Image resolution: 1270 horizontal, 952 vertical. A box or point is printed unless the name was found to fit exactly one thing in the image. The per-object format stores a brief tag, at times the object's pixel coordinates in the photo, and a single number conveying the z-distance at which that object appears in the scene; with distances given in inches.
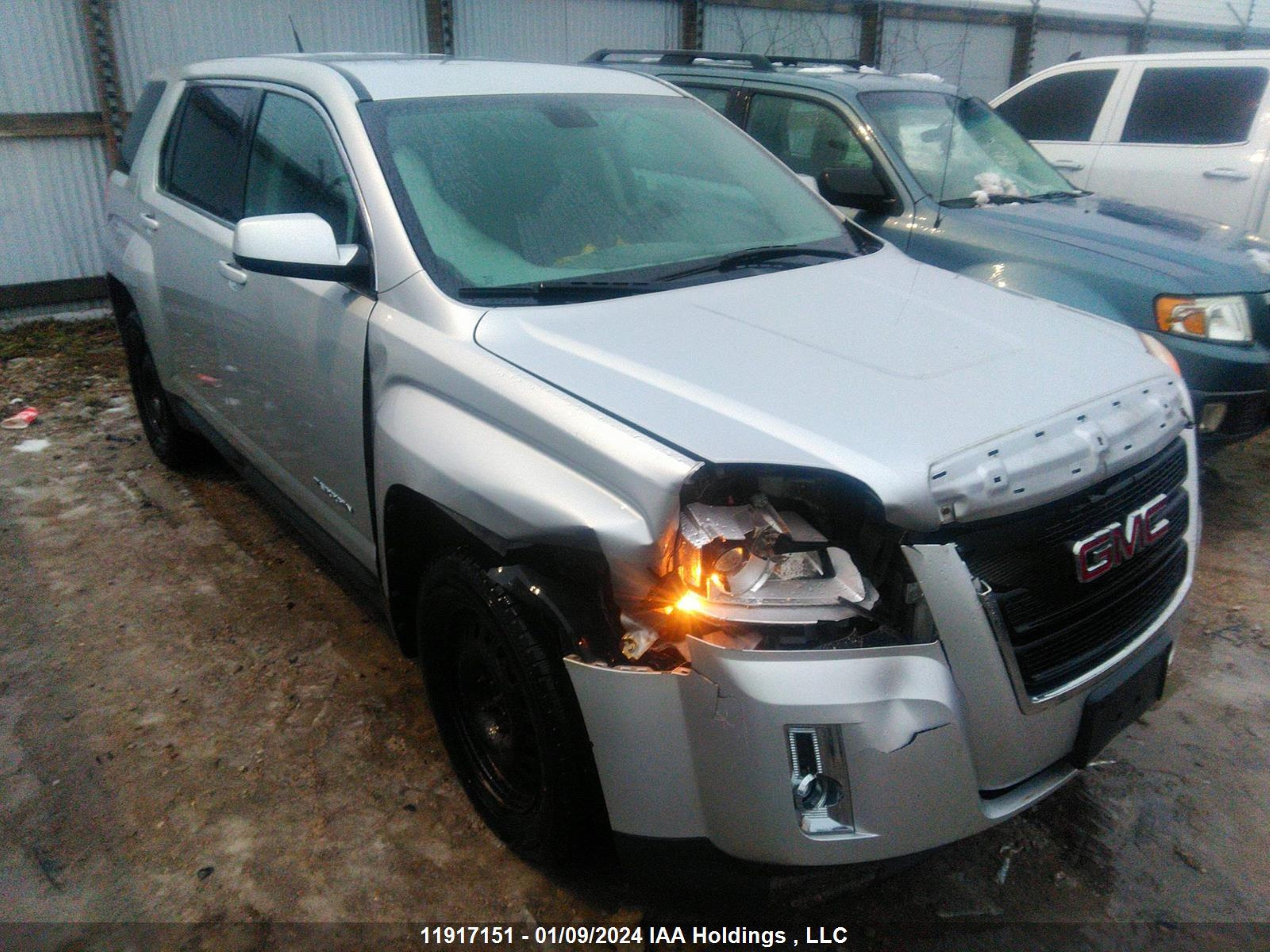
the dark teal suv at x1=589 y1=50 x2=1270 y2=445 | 158.1
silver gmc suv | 70.7
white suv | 246.8
